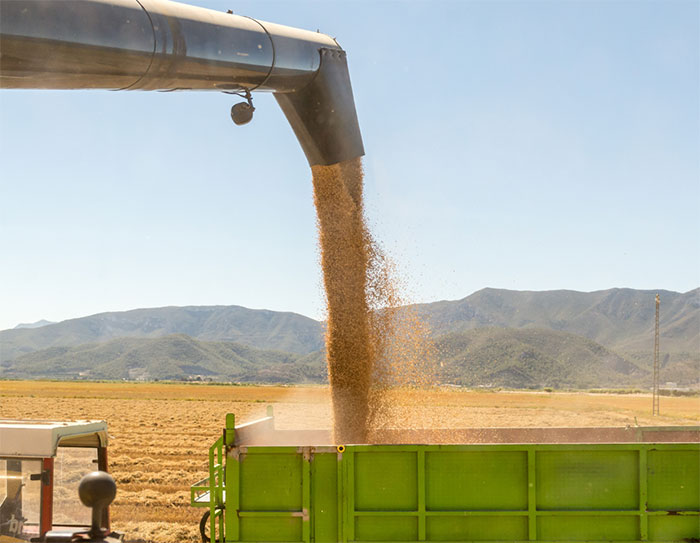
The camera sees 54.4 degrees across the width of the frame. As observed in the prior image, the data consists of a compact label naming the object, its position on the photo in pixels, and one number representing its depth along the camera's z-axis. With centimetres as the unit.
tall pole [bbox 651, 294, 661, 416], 3602
